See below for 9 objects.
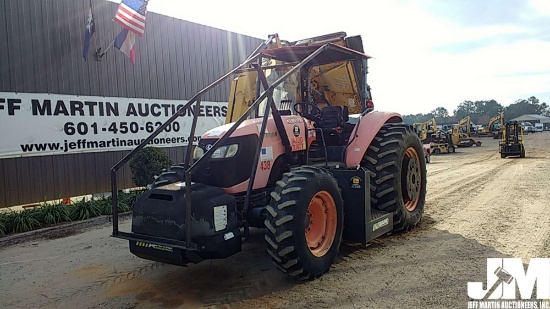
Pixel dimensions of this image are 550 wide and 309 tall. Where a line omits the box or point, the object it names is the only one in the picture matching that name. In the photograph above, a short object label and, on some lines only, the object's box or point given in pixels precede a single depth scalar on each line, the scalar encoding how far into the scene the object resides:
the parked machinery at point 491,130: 43.35
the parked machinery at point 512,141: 20.55
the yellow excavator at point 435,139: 26.88
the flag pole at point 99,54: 9.90
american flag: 9.40
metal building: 8.51
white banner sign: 8.48
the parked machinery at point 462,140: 31.16
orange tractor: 4.06
